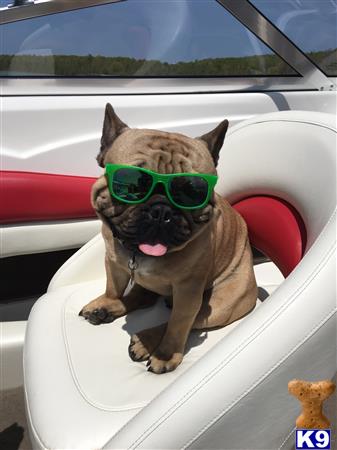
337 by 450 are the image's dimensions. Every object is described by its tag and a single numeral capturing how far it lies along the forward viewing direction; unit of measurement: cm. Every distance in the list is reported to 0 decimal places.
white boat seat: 75
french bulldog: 93
